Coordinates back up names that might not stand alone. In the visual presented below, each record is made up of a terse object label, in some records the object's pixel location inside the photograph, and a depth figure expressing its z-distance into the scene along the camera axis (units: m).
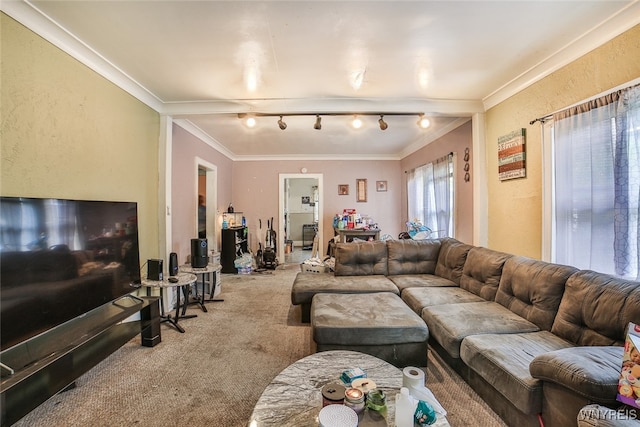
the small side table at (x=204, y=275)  3.32
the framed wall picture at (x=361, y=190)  6.38
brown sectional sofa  1.26
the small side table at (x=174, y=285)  2.68
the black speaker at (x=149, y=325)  2.46
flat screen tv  1.49
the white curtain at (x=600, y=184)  1.78
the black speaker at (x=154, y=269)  2.80
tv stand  1.38
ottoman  2.00
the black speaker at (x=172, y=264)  3.00
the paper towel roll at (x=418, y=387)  1.17
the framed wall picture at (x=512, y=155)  2.71
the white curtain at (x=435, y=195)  4.05
